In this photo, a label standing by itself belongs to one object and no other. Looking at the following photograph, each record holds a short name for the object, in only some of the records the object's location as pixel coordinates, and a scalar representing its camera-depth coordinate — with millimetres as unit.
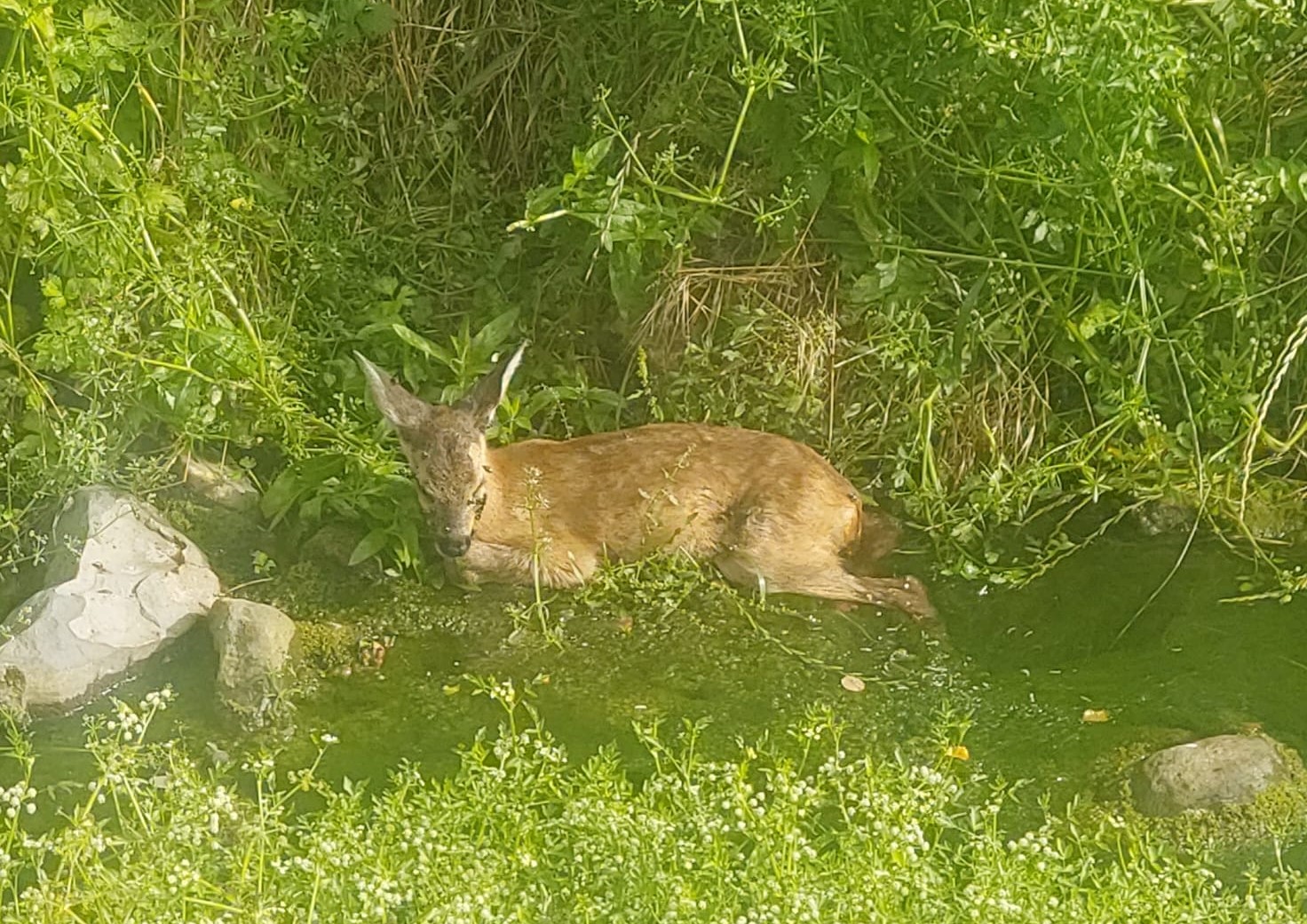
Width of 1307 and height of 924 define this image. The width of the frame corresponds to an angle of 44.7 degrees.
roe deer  5043
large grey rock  4676
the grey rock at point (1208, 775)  3980
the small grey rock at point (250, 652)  4648
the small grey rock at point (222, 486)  5418
